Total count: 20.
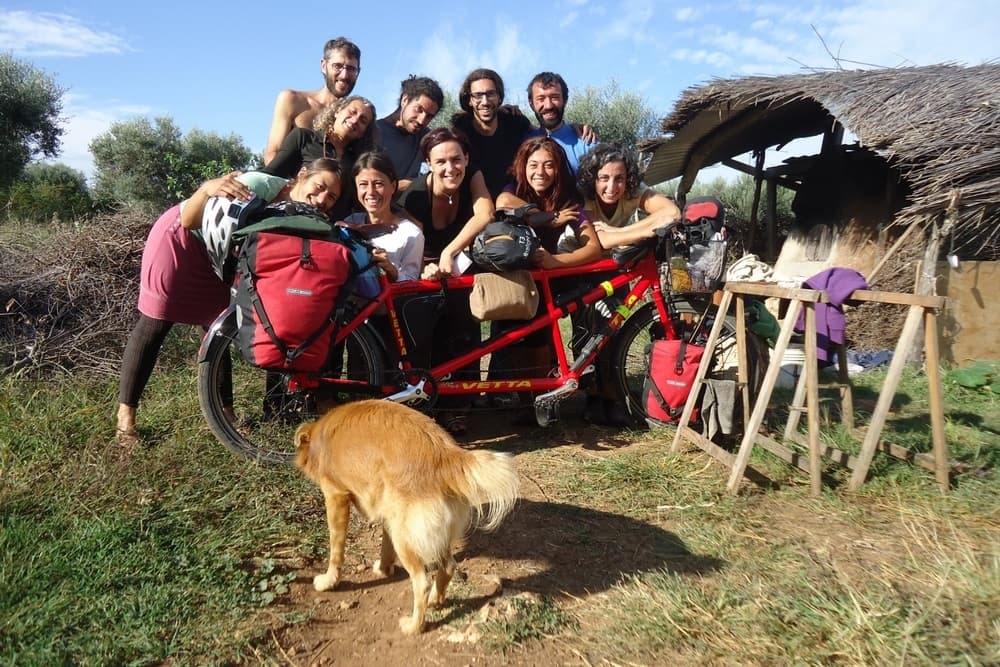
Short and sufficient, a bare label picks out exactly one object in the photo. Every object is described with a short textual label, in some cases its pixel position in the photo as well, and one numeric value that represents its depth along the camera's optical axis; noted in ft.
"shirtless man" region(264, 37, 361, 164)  14.46
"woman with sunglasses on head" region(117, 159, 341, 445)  11.69
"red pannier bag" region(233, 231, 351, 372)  10.44
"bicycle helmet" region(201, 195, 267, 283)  10.90
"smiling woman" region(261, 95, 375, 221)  13.71
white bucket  18.44
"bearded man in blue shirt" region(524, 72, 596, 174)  16.39
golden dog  7.41
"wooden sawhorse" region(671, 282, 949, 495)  10.32
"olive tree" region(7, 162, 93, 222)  45.03
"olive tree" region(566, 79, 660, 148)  73.05
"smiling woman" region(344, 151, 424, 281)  12.63
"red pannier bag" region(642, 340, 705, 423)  13.51
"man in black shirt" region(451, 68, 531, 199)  15.74
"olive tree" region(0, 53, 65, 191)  65.41
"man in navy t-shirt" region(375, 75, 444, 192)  15.46
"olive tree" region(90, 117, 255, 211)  81.25
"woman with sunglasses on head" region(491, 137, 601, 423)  13.79
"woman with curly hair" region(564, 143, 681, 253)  13.83
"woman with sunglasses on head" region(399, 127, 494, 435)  13.47
